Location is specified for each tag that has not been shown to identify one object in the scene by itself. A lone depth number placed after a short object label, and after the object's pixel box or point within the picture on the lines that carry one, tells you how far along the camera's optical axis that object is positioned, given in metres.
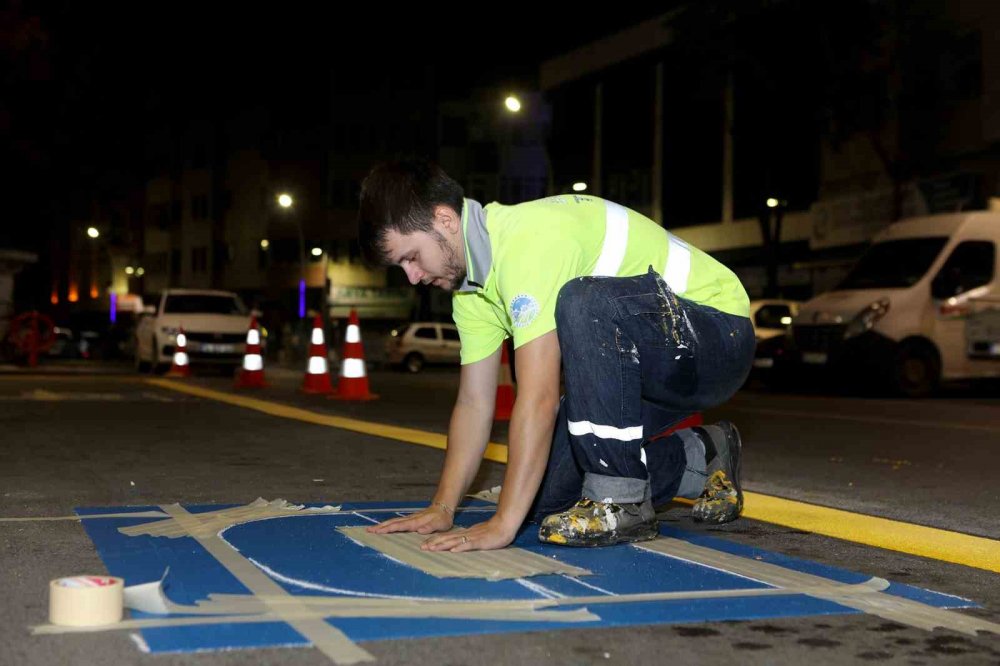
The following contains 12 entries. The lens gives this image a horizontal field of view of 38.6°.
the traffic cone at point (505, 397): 12.30
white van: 18.89
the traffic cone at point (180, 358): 23.22
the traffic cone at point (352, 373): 15.04
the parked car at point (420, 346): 38.59
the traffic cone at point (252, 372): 17.59
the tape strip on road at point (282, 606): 3.14
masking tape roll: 3.32
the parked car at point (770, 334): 21.92
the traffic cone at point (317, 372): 16.37
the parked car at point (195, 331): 25.08
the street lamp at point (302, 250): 54.88
